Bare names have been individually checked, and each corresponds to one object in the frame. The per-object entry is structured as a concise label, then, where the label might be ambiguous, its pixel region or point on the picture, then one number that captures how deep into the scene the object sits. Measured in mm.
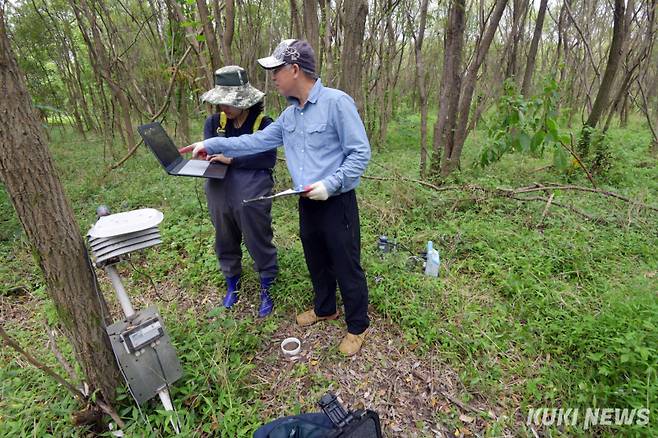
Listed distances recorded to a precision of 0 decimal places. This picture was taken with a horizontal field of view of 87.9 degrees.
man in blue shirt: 1834
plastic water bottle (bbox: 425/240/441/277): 2990
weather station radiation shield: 1499
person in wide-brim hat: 2309
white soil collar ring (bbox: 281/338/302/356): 2316
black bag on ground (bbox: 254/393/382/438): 1428
